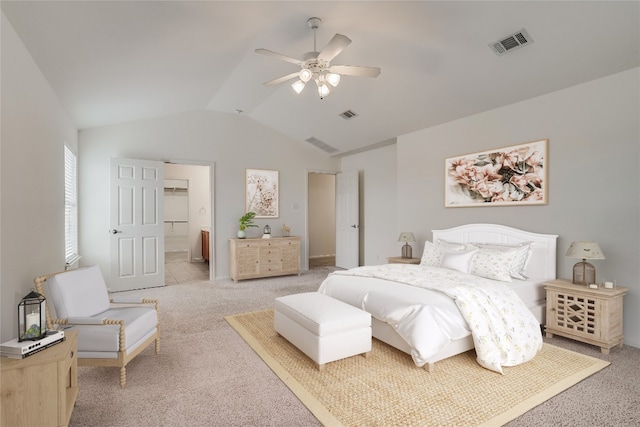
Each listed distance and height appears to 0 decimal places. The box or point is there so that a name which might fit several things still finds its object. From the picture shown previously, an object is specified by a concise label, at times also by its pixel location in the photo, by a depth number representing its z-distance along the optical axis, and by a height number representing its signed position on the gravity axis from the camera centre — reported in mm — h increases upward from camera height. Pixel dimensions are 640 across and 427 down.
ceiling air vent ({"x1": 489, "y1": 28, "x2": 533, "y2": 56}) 3076 +1625
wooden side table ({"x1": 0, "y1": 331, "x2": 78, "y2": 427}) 1700 -946
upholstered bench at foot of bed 2693 -1015
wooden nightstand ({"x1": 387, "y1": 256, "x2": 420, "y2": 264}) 5168 -791
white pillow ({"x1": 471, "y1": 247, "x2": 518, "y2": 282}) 3678 -611
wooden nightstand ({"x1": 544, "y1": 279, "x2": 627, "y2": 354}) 3023 -993
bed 2705 -835
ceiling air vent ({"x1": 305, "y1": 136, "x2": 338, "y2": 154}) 6938 +1426
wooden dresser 6207 -904
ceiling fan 2938 +1354
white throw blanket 2721 -951
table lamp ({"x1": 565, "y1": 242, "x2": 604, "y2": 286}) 3133 -444
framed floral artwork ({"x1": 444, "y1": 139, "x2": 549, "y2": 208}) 3934 +442
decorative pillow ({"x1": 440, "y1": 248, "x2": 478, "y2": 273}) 3898 -599
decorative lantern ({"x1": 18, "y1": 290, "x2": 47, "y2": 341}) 1934 -650
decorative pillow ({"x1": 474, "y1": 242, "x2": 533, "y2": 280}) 3793 -575
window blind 4555 +69
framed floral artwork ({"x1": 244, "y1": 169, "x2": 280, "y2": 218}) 6750 +388
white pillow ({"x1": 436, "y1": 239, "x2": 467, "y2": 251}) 4300 -467
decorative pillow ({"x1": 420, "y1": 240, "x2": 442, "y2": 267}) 4402 -613
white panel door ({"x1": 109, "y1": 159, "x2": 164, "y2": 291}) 5484 -216
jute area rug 2115 -1312
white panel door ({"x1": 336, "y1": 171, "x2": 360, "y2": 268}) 7207 -217
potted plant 6419 -222
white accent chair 2449 -874
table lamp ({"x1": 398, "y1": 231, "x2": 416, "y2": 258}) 5328 -493
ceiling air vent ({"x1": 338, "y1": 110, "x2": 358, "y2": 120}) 5427 +1616
